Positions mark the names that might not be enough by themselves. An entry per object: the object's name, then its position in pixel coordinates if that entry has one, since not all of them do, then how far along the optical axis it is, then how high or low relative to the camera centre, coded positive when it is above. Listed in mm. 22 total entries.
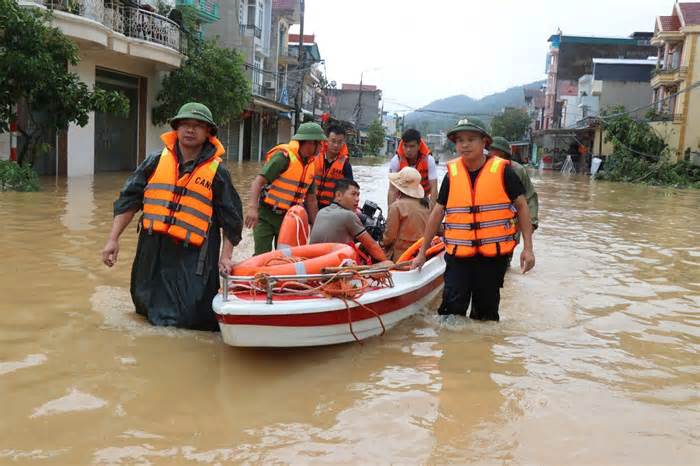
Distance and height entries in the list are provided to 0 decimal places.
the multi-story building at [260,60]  31281 +4616
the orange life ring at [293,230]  5918 -710
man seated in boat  5578 -653
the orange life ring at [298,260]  4746 -809
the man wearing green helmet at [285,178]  6188 -279
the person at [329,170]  7113 -205
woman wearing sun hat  6441 -595
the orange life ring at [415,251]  6188 -894
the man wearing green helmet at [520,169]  7113 -97
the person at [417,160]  7379 -59
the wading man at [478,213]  4926 -400
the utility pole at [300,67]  28897 +3876
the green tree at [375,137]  60656 +1323
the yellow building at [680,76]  33531 +4610
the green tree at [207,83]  20844 +1818
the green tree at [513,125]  69125 +3466
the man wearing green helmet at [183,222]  4746 -560
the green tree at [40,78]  12391 +1045
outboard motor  7395 -751
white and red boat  4277 -1107
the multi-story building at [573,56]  54844 +8926
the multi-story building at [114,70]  15288 +1937
